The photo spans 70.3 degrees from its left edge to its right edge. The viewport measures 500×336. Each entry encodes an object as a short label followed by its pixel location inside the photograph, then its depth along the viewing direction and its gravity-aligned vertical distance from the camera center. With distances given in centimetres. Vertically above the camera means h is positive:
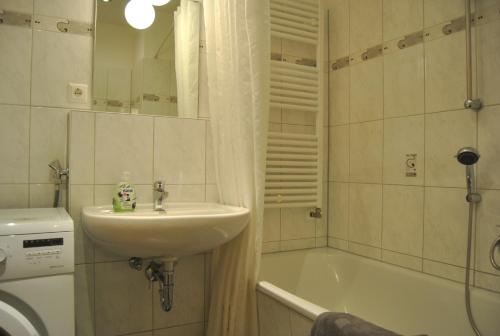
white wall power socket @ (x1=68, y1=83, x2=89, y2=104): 155 +35
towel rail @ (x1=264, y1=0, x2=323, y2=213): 207 +39
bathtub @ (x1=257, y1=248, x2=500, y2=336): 140 -58
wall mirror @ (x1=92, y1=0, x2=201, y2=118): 161 +54
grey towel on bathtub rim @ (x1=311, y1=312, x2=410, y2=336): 91 -41
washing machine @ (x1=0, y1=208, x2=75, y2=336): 102 -31
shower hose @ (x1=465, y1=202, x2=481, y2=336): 142 -43
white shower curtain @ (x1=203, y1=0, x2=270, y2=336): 148 +13
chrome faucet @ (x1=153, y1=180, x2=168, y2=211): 154 -10
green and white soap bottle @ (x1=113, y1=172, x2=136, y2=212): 145 -10
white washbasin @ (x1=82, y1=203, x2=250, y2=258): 116 -20
